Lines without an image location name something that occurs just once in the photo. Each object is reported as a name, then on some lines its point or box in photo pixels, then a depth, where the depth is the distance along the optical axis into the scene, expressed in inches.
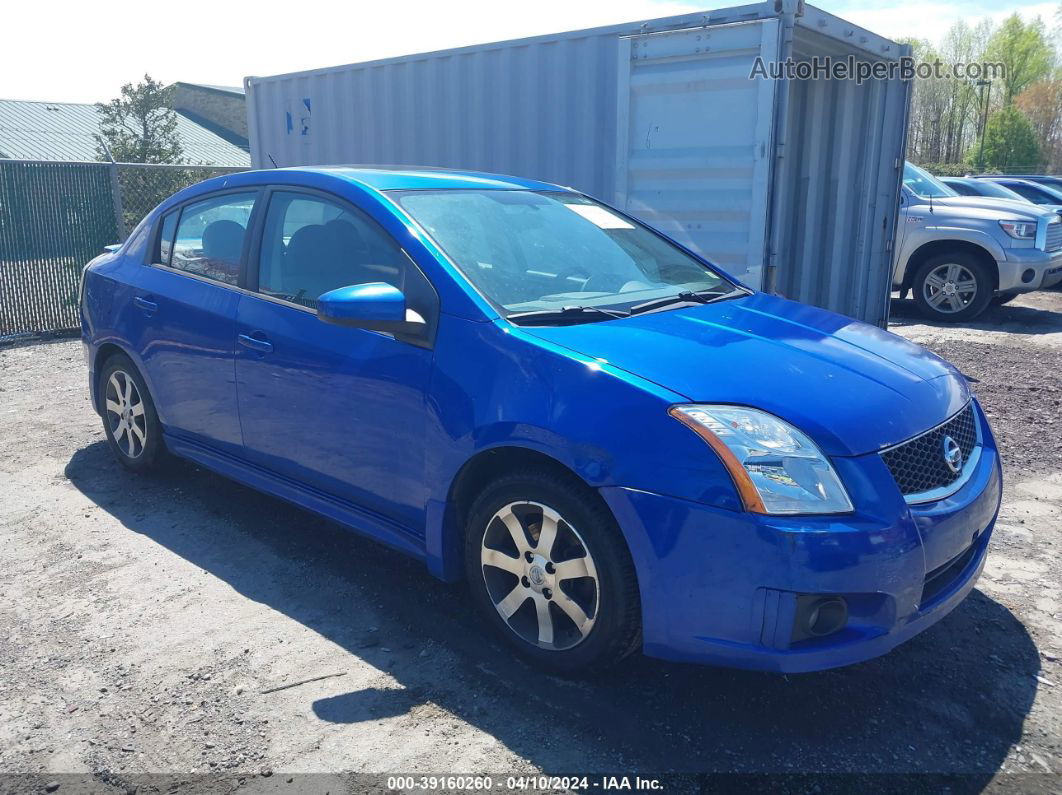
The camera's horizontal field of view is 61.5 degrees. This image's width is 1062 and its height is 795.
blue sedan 100.5
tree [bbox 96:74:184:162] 911.0
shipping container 237.3
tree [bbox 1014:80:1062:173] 1873.8
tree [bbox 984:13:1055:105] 1967.3
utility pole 1763.0
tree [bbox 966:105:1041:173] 1701.5
